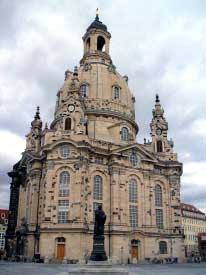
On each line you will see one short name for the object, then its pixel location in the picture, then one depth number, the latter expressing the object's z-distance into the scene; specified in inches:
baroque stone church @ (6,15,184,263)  1847.9
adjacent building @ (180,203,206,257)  3641.7
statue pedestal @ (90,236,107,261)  977.5
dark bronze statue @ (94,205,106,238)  1020.5
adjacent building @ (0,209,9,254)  3103.1
